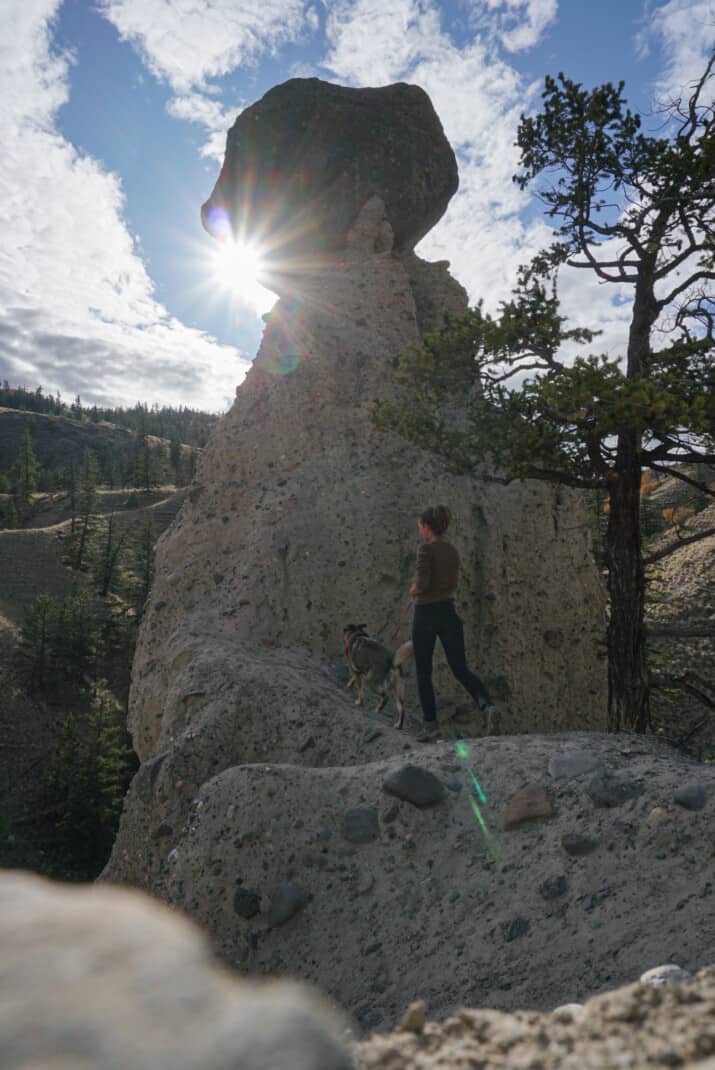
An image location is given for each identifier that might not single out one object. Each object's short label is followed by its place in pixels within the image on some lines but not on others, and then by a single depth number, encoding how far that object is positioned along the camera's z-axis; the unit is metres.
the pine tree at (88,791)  27.39
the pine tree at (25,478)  77.00
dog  7.74
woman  7.25
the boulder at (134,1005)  1.01
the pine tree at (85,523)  60.69
